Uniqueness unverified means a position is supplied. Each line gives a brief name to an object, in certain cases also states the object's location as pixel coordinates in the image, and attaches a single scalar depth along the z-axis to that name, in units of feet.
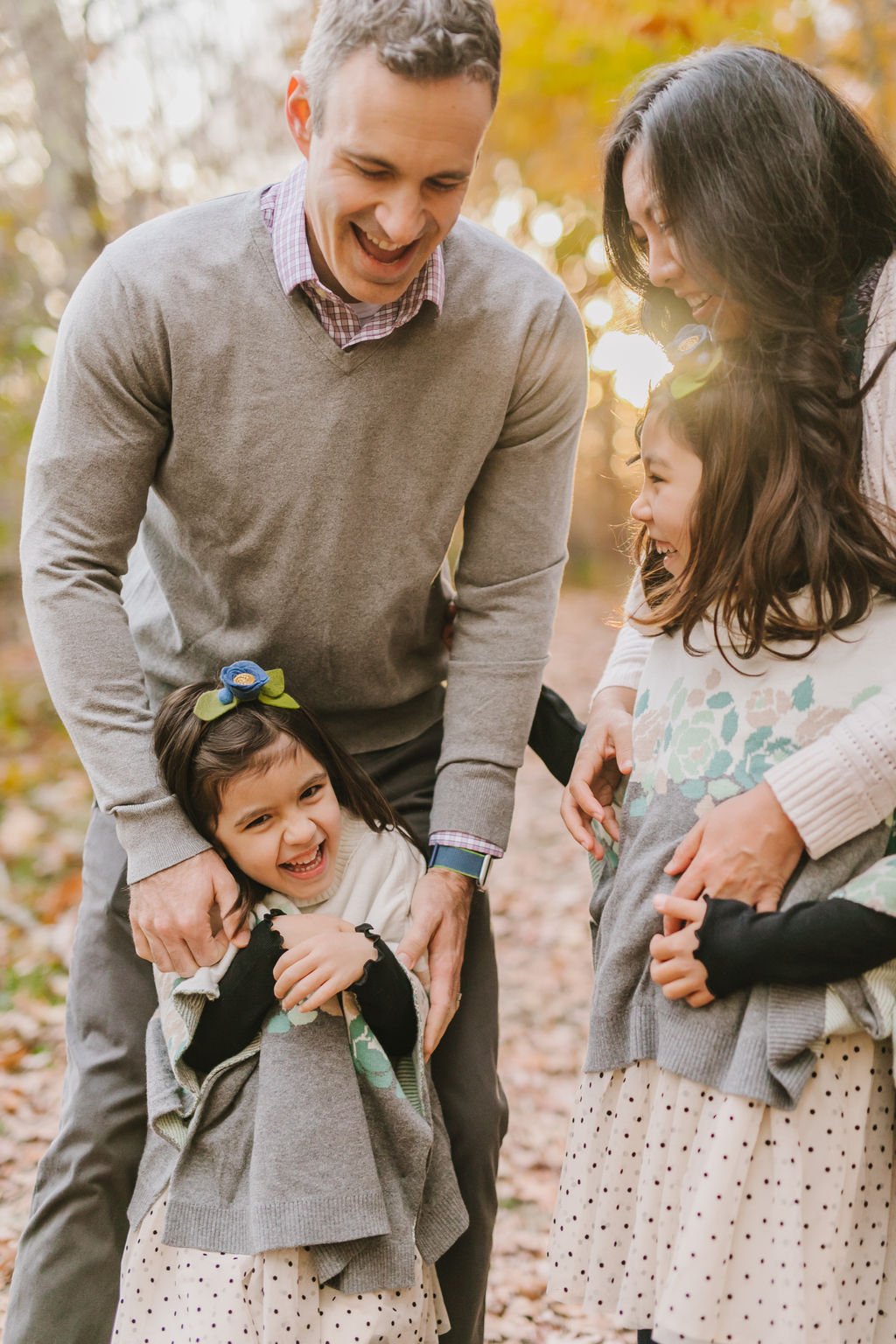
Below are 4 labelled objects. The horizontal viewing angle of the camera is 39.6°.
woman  6.07
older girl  5.85
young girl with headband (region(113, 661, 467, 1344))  6.44
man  6.89
